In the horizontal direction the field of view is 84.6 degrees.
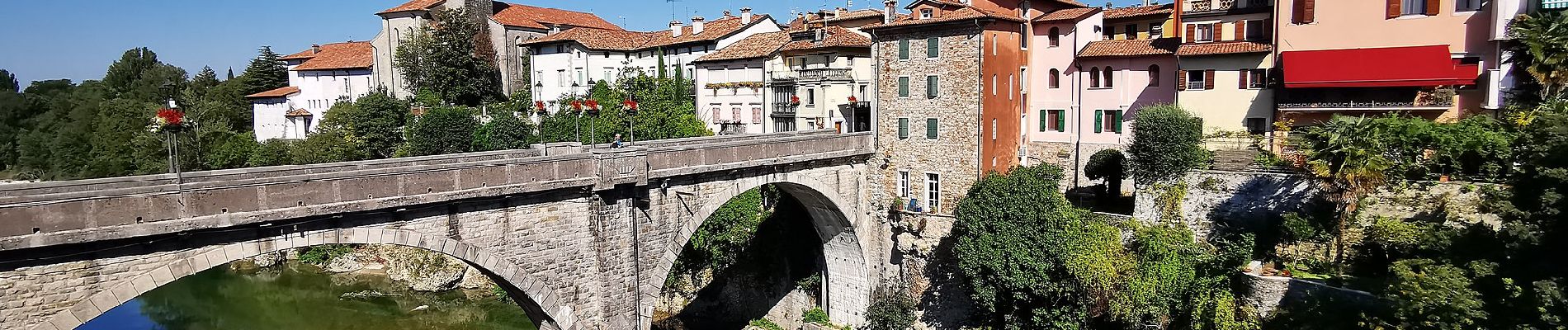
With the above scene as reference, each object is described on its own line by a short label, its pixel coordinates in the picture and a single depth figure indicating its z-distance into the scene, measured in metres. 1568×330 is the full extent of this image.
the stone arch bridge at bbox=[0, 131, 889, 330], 13.11
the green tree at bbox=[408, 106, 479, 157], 51.53
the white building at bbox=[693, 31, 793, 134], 43.66
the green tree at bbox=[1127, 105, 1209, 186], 24.33
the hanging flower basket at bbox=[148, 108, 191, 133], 14.41
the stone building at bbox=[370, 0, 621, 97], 62.19
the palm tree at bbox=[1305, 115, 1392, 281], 20.41
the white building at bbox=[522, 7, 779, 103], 50.16
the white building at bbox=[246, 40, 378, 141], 65.81
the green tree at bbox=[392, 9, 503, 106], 57.56
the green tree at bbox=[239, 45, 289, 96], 71.50
